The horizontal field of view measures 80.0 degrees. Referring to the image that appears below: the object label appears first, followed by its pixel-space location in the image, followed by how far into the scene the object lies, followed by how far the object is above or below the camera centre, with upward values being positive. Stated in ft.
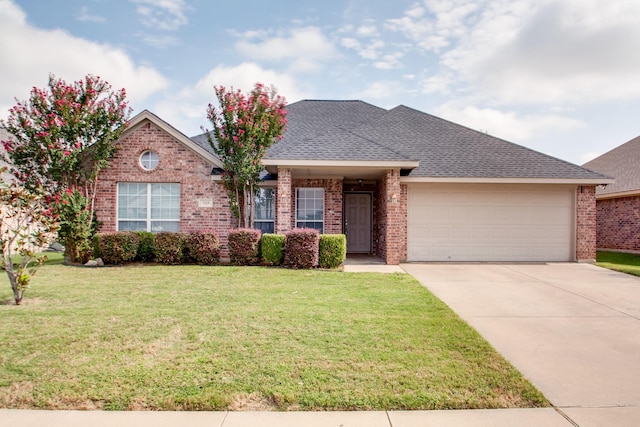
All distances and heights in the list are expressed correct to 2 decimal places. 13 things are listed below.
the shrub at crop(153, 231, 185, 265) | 36.94 -3.43
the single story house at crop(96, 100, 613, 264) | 41.80 +1.63
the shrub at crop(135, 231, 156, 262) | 38.29 -3.57
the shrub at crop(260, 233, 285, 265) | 35.86 -3.38
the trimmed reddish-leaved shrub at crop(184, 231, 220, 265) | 37.22 -3.43
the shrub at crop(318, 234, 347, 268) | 35.40 -3.65
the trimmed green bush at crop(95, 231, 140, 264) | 36.91 -3.45
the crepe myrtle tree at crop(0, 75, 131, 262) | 36.35 +6.67
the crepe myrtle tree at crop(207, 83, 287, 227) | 38.81 +8.70
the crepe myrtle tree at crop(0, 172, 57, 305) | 21.52 -1.18
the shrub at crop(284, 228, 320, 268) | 34.81 -3.33
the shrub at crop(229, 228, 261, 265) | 36.46 -3.25
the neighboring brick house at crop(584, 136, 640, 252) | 54.75 +1.14
